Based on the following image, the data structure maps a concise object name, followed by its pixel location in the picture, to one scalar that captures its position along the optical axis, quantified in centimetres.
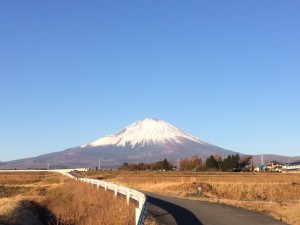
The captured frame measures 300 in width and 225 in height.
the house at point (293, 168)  19322
